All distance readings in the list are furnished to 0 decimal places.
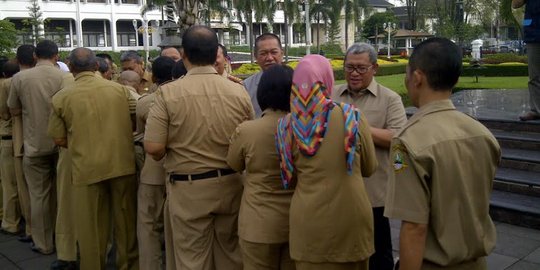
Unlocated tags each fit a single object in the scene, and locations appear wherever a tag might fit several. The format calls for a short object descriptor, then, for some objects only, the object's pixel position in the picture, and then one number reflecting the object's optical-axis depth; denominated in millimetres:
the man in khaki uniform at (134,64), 5285
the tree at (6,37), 23117
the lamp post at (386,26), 50441
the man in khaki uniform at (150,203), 3895
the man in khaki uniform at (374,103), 3232
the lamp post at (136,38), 49656
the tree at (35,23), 33888
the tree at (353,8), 48469
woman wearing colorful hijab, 2438
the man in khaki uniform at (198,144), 3211
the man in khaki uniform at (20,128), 5273
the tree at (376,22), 51000
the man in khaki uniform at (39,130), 4898
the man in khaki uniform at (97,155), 3928
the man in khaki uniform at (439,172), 1941
